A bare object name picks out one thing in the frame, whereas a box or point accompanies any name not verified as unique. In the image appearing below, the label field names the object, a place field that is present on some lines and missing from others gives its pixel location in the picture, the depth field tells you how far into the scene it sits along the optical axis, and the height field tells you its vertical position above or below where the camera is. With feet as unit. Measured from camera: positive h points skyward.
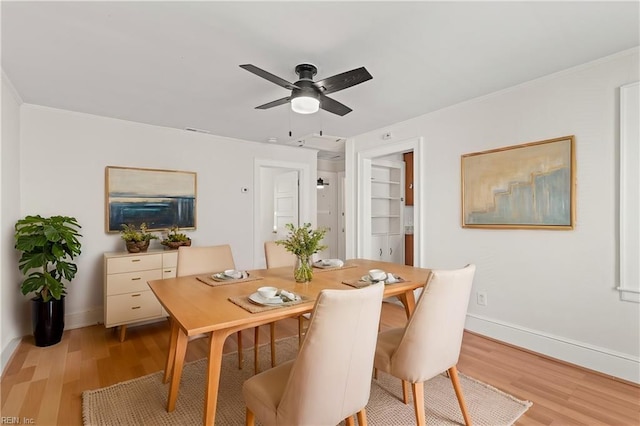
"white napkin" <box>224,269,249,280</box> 7.10 -1.40
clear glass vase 6.91 -1.28
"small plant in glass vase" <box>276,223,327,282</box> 6.92 -0.78
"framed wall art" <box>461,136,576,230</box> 8.33 +0.77
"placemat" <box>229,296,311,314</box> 4.93 -1.50
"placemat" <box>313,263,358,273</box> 8.20 -1.47
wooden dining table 4.61 -1.51
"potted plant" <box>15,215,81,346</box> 8.94 -1.50
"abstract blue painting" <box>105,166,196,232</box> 11.77 +0.59
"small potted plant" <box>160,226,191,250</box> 11.90 -1.06
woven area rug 6.04 -3.94
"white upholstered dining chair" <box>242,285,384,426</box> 3.83 -1.99
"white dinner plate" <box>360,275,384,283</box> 6.75 -1.44
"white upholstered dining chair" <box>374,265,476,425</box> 5.05 -2.03
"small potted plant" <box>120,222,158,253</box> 11.13 -0.91
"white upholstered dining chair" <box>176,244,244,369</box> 8.05 -1.27
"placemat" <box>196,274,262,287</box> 6.67 -1.47
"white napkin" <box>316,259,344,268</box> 8.58 -1.38
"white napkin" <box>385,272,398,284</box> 6.77 -1.44
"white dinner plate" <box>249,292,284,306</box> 5.16 -1.45
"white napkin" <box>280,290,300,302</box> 5.42 -1.44
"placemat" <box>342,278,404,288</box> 6.57 -1.49
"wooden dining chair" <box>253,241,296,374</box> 9.36 -1.29
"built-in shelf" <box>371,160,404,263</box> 16.76 +0.15
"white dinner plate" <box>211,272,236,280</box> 7.03 -1.43
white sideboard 10.25 -2.41
